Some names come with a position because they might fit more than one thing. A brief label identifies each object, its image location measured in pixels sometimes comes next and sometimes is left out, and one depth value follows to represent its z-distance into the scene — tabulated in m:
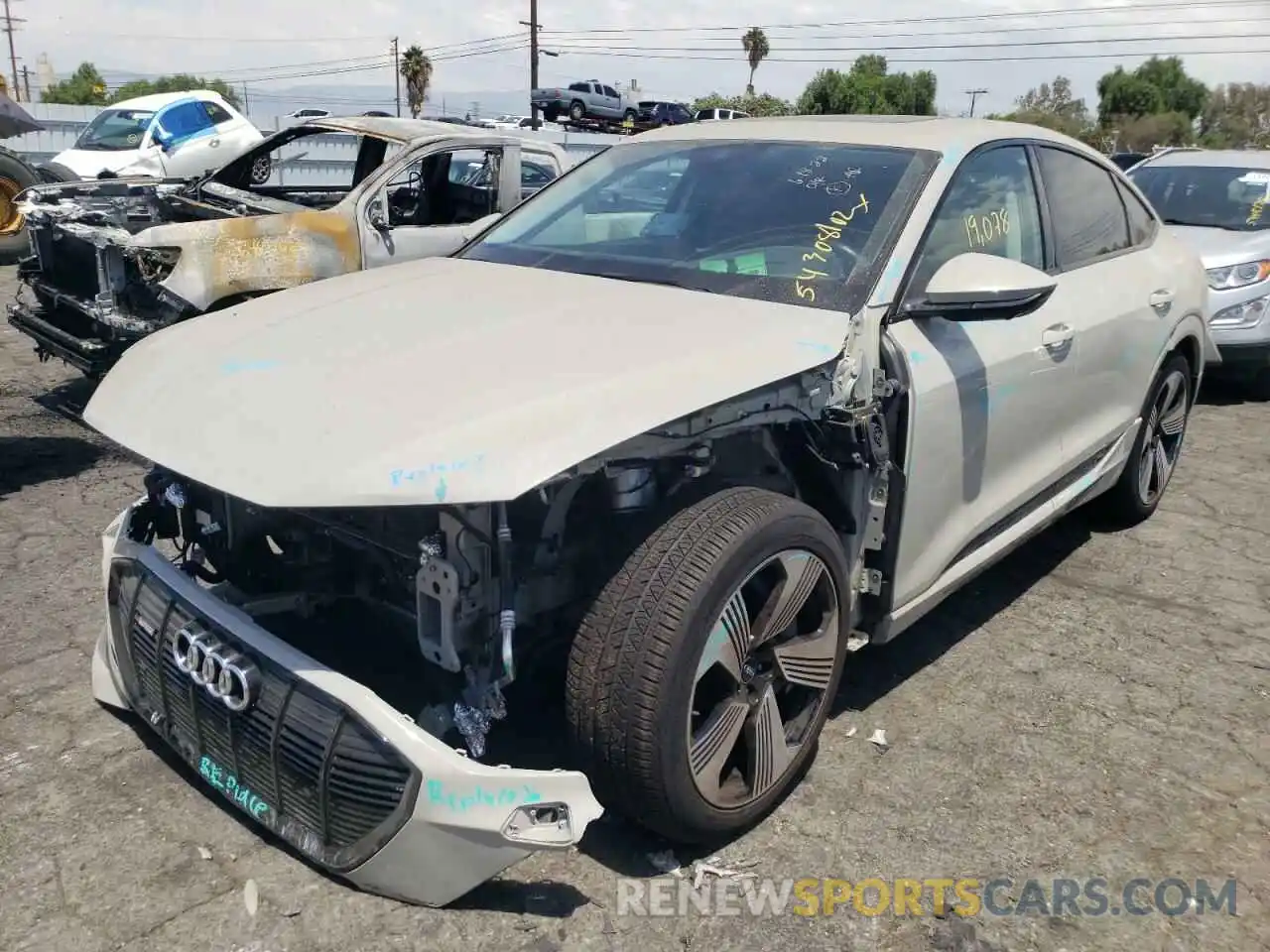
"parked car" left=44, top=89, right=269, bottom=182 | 13.12
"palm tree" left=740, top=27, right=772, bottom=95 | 77.12
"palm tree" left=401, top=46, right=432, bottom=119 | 62.38
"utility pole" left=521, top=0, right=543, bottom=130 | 41.88
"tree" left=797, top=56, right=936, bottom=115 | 64.24
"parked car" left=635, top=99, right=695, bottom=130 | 39.41
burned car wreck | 5.77
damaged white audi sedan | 2.22
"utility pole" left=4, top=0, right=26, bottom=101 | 70.31
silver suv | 7.33
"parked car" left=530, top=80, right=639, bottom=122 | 39.03
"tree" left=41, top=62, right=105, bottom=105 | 65.94
